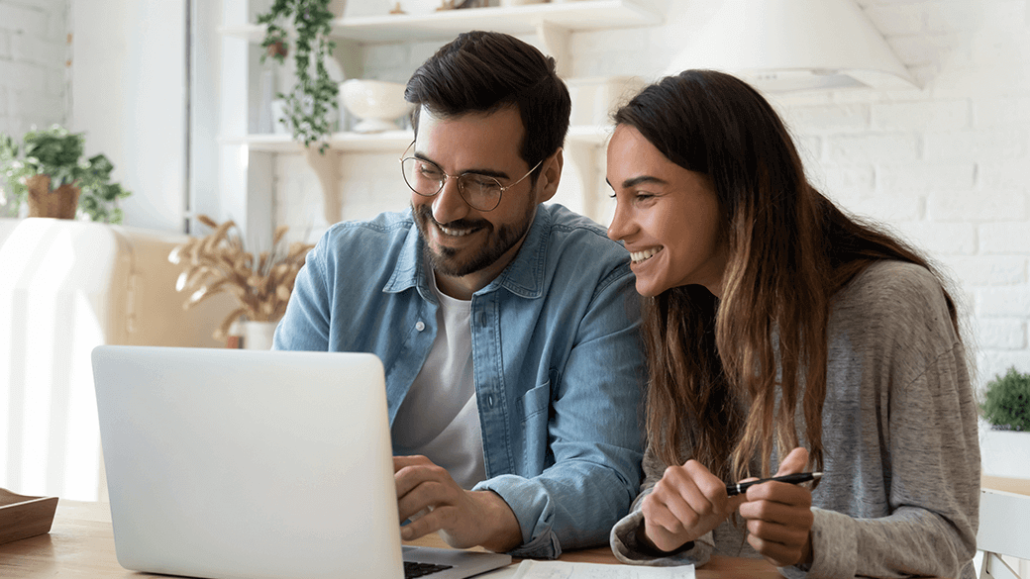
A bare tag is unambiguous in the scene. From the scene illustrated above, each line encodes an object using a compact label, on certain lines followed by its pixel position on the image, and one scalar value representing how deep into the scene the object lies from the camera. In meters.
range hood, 1.91
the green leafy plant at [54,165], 2.50
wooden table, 0.99
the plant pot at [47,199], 2.50
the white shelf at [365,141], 2.50
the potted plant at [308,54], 2.69
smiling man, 1.32
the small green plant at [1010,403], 2.07
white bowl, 2.60
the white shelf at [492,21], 2.47
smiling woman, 1.03
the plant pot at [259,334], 2.63
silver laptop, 0.84
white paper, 0.94
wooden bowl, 1.10
